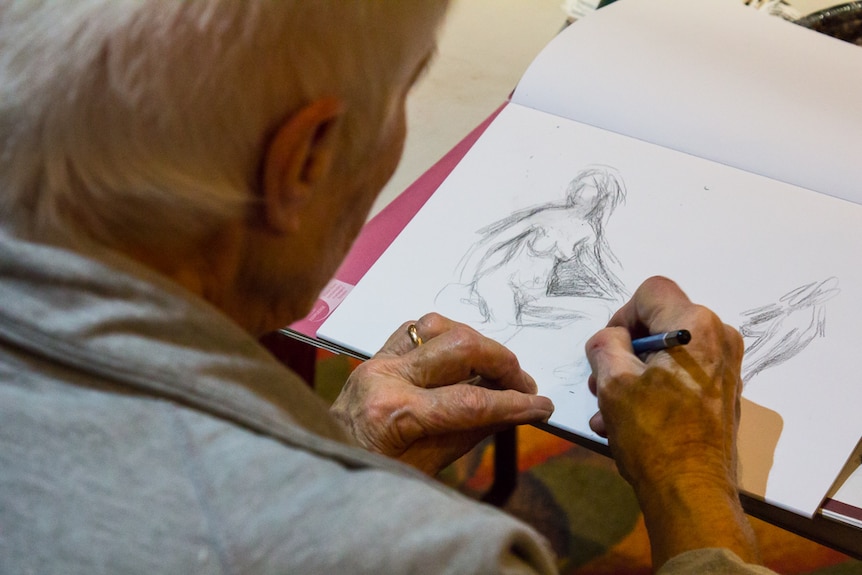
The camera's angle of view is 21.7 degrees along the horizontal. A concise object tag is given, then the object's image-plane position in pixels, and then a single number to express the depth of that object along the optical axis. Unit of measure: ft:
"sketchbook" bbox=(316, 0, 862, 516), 4.58
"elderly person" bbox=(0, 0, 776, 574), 3.71
